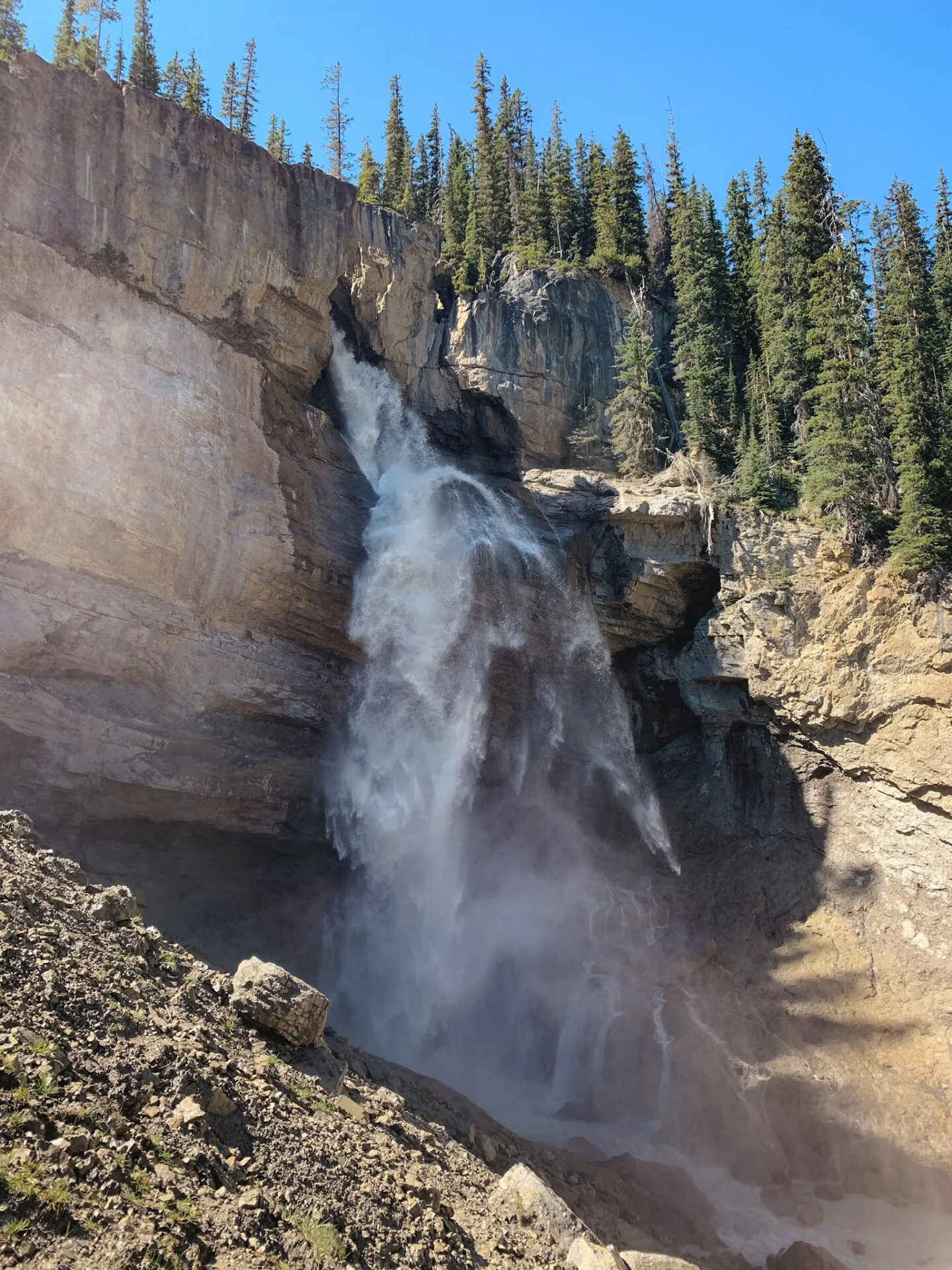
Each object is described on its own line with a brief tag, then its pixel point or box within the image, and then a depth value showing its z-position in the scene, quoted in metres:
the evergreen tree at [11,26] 38.03
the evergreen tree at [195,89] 43.53
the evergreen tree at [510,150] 46.34
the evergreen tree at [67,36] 44.47
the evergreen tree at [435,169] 51.84
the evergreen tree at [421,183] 51.16
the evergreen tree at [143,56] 44.56
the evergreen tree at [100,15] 45.59
